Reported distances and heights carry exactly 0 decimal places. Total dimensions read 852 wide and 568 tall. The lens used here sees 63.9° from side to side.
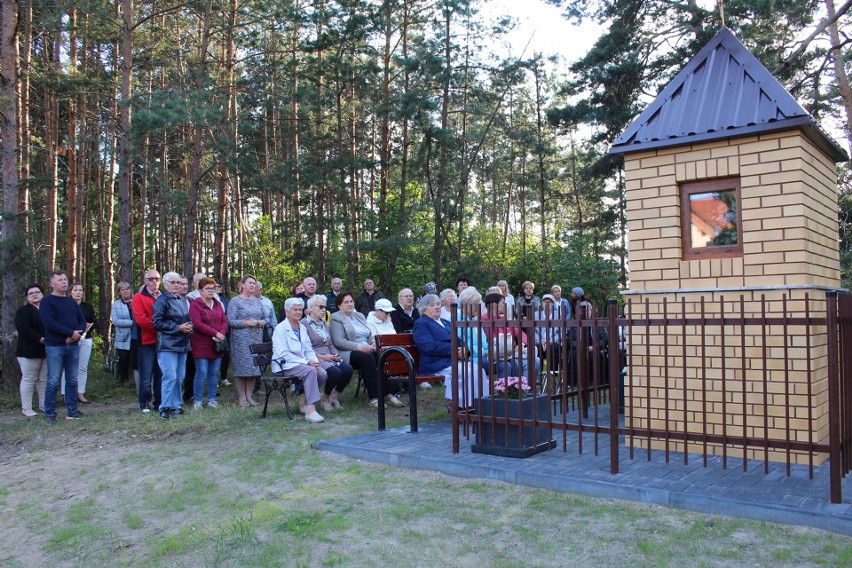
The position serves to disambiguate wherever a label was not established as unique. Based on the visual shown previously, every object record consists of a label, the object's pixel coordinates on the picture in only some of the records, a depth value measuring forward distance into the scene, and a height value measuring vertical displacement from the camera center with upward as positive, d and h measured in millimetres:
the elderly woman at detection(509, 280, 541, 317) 12302 +196
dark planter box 5723 -1105
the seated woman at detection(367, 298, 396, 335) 9719 -203
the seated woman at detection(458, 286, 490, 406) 5906 -107
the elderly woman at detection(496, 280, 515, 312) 11484 +263
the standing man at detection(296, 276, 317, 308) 10867 +313
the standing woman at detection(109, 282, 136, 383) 11023 -308
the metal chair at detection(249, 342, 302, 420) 8117 -836
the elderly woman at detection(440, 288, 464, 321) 9226 +57
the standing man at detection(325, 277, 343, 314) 12594 +285
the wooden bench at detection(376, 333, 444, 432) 7305 -698
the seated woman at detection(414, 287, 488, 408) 8195 -444
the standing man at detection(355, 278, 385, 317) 13266 +139
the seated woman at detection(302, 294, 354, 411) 8602 -657
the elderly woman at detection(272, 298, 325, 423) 8016 -598
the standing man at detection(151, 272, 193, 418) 8570 -451
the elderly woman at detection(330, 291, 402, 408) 9016 -519
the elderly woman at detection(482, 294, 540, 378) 5594 -248
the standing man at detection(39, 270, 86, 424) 8469 -374
